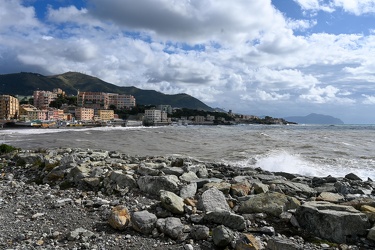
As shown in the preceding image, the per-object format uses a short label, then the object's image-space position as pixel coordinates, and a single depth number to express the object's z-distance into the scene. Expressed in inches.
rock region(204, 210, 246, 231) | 252.9
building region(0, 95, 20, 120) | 4919.8
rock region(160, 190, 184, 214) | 280.8
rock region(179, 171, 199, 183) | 412.4
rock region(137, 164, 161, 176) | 435.8
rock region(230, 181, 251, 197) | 354.6
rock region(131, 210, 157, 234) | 248.7
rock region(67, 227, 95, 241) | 235.1
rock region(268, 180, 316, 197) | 399.9
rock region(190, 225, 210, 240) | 237.6
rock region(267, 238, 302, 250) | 210.7
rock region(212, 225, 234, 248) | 224.8
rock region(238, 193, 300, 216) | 290.8
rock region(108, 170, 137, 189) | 372.5
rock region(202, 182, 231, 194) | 357.3
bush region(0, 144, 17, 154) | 776.8
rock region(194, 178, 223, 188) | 390.9
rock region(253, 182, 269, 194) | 372.5
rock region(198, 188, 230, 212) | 291.4
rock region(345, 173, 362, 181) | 571.1
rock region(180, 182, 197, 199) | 338.8
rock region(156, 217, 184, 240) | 239.6
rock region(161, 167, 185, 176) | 445.4
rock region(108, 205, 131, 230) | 253.8
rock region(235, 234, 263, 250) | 215.6
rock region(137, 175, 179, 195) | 354.3
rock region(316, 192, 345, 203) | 350.0
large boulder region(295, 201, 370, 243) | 246.2
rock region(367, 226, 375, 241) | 239.3
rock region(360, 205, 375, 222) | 260.5
